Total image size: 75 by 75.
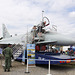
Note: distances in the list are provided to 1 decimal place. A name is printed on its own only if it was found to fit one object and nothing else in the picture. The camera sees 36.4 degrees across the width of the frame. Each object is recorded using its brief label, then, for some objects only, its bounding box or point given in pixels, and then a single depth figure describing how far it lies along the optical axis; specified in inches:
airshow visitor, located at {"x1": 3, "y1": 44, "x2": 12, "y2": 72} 257.3
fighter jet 327.3
